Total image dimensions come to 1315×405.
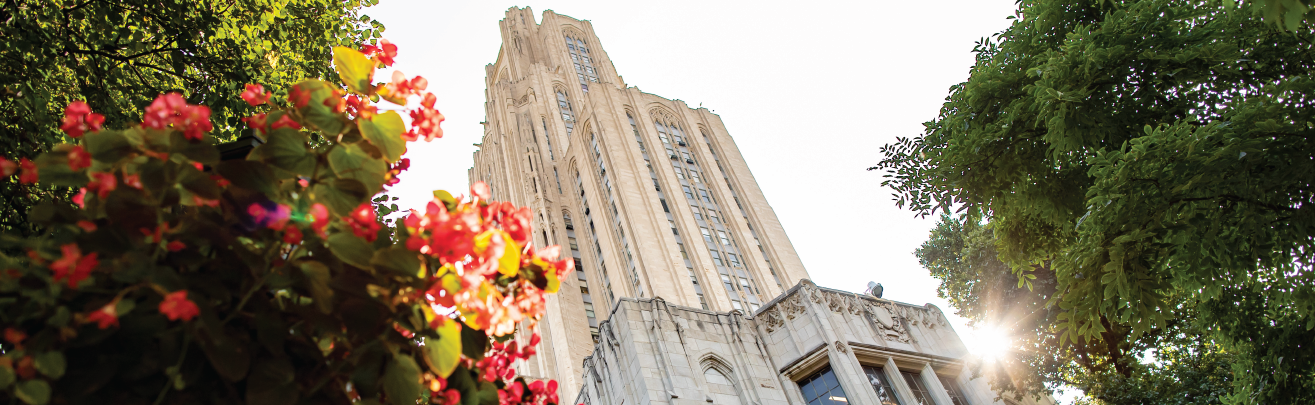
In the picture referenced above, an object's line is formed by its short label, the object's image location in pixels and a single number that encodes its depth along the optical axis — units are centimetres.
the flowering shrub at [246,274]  245
